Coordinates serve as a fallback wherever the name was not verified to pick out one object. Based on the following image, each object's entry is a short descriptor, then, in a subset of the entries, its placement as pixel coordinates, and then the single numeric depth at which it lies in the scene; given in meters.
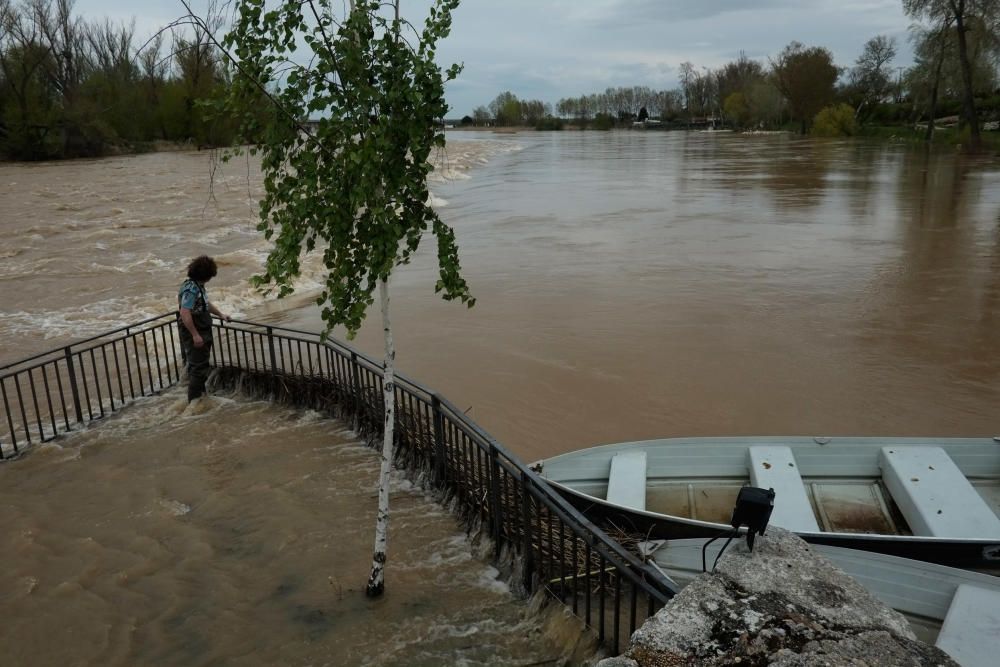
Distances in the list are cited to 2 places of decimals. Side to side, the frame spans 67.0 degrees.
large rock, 2.01
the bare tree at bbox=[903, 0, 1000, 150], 49.87
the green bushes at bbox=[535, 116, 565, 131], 177.50
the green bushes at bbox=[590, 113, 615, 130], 168.38
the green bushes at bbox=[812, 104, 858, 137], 81.50
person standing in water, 8.48
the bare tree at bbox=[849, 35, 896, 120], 92.75
